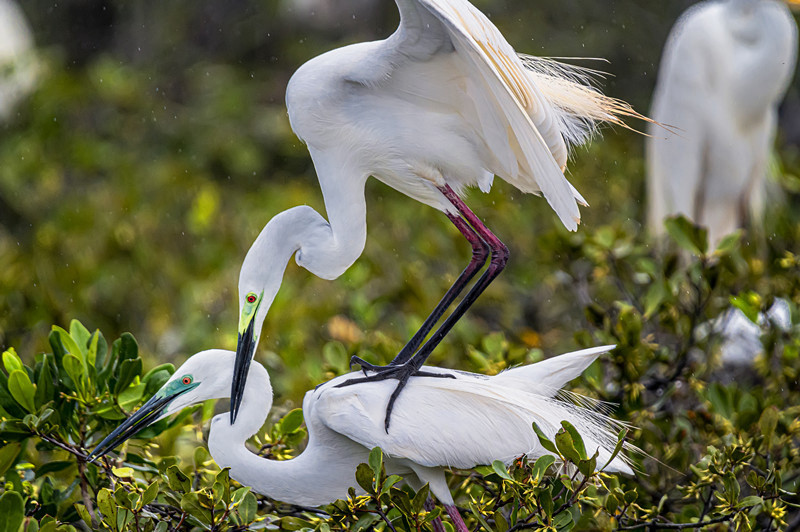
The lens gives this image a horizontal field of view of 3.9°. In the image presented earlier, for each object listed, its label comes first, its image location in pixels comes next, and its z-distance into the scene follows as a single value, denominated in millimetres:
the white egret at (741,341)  12172
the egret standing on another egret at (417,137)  11533
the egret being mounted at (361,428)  11518
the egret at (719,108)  13771
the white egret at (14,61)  19702
